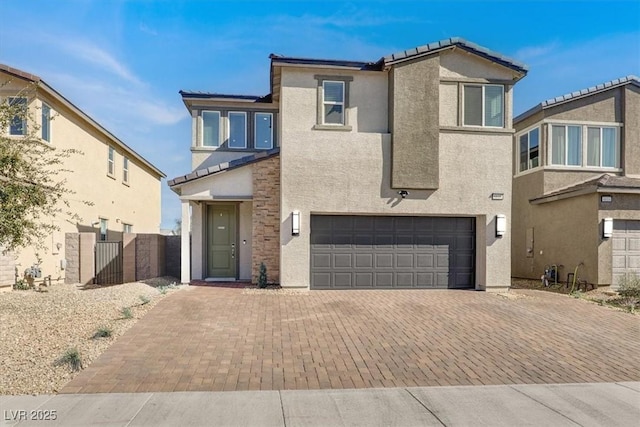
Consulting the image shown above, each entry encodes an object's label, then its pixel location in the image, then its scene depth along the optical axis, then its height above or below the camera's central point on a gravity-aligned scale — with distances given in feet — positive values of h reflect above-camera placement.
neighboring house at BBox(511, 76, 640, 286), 45.65 +7.57
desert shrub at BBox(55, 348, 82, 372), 17.66 -6.86
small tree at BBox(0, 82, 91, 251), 22.83 +1.77
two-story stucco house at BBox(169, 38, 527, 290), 38.32 +4.09
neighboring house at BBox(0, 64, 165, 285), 41.12 +6.55
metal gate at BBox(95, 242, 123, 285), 45.29 -5.80
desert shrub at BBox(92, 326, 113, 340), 21.88 -6.88
